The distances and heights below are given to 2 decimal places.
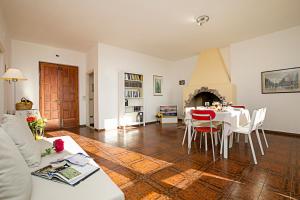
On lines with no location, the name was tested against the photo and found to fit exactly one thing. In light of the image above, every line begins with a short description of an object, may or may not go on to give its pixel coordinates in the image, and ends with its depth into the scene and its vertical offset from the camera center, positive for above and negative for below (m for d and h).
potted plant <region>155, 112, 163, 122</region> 6.30 -0.68
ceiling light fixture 3.31 +1.80
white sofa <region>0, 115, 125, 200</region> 0.69 -0.43
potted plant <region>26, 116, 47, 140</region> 2.15 -0.34
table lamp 2.91 +0.51
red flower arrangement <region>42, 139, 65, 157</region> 1.62 -0.50
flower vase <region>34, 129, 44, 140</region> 2.23 -0.52
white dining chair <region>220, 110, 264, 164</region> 2.39 -0.45
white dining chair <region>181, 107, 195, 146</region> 3.20 -0.31
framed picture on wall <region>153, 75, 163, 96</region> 6.54 +0.67
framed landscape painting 3.84 +0.49
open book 1.01 -0.52
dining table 2.56 -0.36
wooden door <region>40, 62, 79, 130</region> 4.91 +0.19
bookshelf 5.18 +0.04
